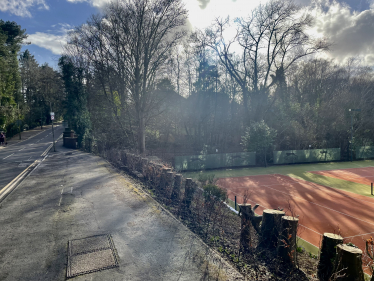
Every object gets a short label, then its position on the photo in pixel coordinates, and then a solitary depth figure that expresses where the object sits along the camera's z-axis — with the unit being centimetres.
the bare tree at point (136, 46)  2241
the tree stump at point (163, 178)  1221
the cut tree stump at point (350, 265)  445
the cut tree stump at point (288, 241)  571
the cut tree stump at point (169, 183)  1133
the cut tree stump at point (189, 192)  968
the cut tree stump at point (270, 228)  636
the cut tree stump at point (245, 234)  650
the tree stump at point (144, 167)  1433
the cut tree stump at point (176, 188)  1079
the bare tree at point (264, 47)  3328
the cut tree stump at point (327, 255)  523
